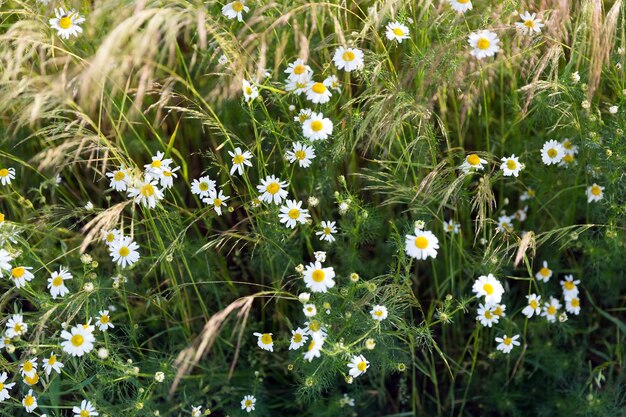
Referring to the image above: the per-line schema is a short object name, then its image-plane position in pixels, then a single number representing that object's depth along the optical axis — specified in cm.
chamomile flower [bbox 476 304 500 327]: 217
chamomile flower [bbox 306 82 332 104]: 204
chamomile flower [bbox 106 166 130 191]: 213
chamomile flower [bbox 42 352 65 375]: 197
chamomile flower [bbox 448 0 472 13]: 198
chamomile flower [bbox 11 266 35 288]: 202
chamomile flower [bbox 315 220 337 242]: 212
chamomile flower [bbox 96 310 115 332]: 203
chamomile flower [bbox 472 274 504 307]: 191
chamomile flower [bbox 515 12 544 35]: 207
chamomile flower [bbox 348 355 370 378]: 190
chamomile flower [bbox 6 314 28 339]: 198
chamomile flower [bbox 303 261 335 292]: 193
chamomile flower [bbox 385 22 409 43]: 206
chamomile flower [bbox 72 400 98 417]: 201
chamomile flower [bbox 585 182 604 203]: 223
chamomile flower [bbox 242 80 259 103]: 196
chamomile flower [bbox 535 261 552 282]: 234
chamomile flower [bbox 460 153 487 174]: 200
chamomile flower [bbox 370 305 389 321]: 190
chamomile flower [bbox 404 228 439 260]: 189
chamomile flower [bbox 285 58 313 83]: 209
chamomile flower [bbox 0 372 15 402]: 201
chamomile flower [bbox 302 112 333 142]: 203
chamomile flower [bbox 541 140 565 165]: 226
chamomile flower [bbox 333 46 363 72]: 204
